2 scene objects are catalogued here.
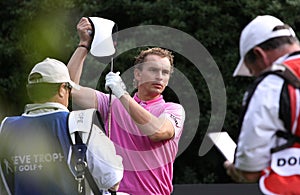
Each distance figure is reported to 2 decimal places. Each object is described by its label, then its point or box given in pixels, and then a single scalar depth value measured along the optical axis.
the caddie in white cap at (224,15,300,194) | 7.77
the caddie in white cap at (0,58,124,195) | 9.61
